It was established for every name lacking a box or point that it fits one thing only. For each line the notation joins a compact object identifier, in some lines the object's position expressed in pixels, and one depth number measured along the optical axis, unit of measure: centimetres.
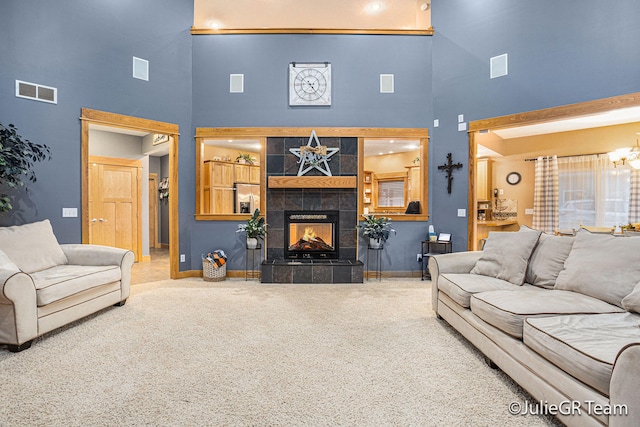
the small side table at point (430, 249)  497
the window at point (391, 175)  886
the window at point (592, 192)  660
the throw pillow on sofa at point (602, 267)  210
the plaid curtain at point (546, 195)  735
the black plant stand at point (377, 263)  517
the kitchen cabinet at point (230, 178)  749
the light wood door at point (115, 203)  595
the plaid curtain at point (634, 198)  626
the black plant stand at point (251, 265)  512
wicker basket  487
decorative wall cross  502
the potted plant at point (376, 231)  496
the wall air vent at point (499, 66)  452
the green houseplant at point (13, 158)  332
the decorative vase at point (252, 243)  486
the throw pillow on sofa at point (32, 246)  309
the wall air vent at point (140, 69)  461
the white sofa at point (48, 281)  246
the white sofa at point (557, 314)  137
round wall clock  805
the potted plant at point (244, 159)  795
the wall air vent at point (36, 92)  380
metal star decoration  510
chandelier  576
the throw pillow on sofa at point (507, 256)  282
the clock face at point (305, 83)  518
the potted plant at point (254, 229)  487
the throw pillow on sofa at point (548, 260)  264
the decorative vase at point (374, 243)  496
